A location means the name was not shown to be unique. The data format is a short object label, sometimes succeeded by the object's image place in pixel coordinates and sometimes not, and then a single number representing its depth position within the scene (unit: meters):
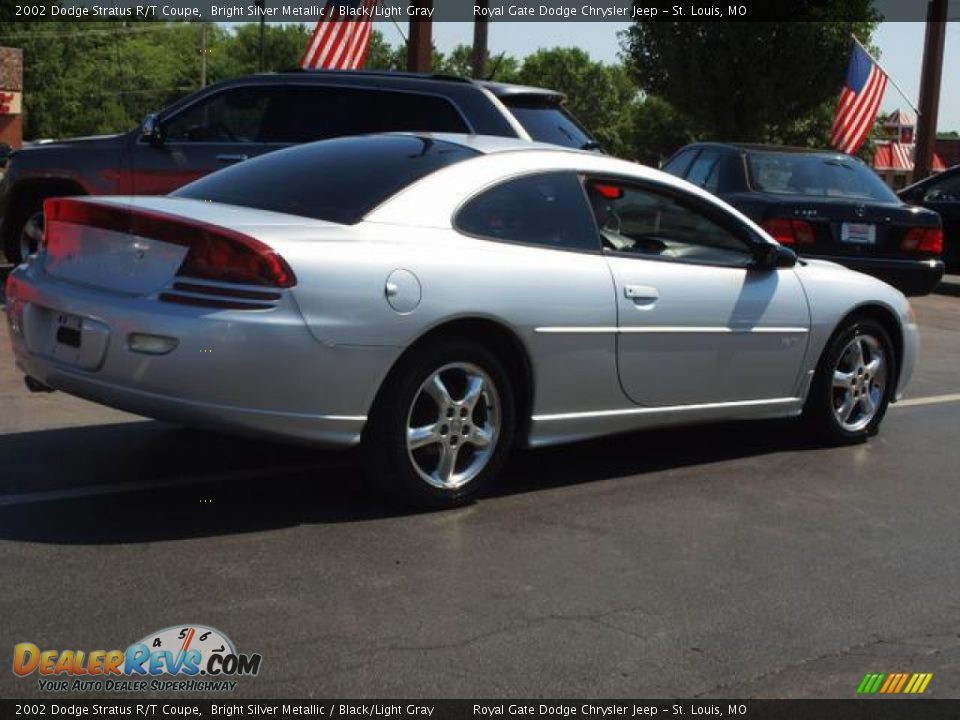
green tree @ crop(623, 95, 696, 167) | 58.84
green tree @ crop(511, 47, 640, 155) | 109.94
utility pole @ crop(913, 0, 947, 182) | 24.38
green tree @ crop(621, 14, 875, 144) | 27.75
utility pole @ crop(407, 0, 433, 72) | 14.89
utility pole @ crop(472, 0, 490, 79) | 21.98
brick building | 46.69
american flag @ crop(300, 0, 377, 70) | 14.86
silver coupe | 4.85
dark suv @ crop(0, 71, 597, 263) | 9.59
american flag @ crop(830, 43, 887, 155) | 20.72
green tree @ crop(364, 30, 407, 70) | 104.49
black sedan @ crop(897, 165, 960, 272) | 16.14
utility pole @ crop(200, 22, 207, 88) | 78.44
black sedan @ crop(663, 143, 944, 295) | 11.09
